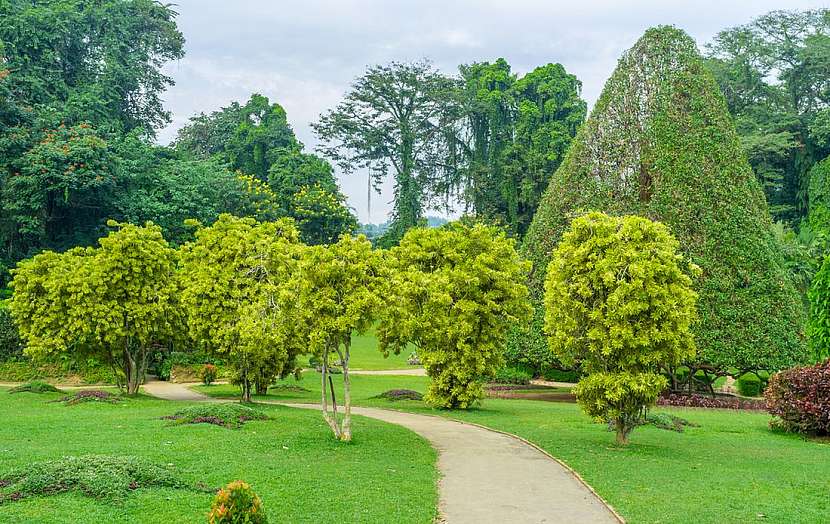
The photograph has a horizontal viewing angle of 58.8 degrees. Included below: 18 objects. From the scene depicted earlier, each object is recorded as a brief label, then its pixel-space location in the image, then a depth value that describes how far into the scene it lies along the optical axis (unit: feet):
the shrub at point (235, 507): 24.97
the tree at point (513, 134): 180.75
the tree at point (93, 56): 139.95
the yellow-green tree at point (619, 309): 48.16
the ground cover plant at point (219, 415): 56.34
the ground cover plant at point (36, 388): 82.35
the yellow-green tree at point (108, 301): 74.08
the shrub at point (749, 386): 94.73
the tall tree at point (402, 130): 201.98
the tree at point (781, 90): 173.78
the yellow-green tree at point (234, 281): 72.23
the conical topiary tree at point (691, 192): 80.48
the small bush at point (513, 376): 105.09
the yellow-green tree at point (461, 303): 68.54
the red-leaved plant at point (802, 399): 60.29
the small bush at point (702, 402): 81.61
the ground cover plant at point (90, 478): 32.53
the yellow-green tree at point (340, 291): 47.88
